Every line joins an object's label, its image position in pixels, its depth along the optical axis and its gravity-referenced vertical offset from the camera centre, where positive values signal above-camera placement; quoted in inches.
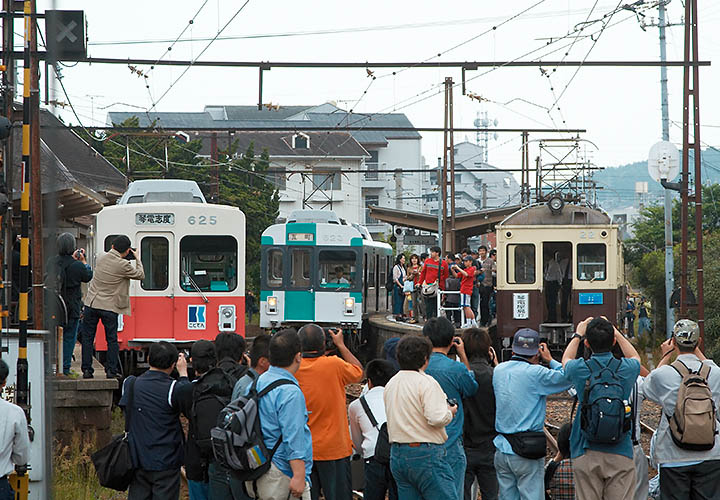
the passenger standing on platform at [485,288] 1775.3 -4.6
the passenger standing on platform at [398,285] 1962.5 -2.4
